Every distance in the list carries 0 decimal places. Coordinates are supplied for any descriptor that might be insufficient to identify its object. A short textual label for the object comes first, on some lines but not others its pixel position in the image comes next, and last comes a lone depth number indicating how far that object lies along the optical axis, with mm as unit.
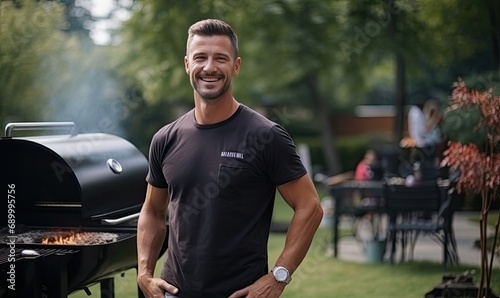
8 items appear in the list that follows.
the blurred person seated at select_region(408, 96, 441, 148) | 14594
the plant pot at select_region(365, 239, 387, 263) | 10203
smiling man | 3551
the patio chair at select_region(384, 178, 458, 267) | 9516
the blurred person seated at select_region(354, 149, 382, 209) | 12578
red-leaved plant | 5887
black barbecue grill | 4965
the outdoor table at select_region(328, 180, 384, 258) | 10627
